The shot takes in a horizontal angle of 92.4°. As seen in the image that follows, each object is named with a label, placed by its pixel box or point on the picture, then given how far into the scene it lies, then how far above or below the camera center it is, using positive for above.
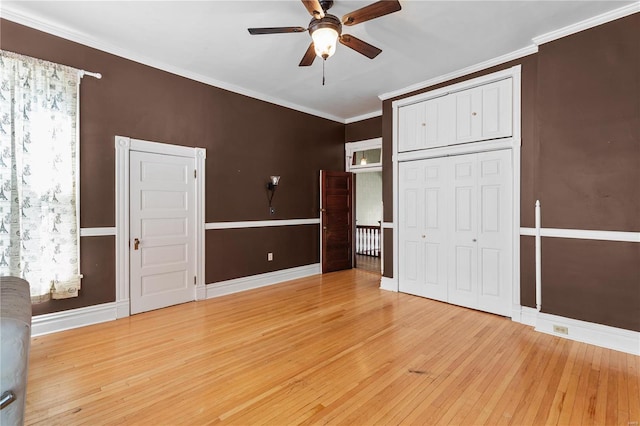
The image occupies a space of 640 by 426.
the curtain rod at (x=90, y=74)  3.44 +1.60
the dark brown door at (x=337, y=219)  6.23 -0.12
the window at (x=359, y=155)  6.17 +1.29
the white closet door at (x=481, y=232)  3.85 -0.25
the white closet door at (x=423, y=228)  4.48 -0.23
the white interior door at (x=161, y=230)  3.89 -0.22
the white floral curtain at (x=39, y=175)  3.00 +0.41
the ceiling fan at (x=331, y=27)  2.36 +1.58
